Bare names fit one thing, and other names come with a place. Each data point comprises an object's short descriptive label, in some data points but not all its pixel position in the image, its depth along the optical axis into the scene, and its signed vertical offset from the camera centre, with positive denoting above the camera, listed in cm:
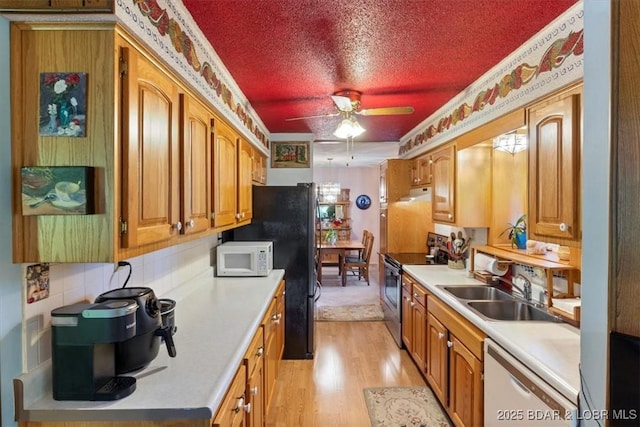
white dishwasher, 122 -80
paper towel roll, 245 -44
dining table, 621 -75
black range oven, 347 -82
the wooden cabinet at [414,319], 273 -101
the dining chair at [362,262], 618 -103
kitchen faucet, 217 -54
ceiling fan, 239 +79
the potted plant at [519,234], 257 -21
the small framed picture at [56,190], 103 +7
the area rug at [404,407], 228 -149
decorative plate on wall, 820 +22
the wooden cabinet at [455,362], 181 -99
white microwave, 285 -44
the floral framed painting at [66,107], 106 +35
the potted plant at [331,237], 715 -61
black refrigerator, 323 -30
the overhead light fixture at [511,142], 251 +53
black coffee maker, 108 -45
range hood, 388 +17
